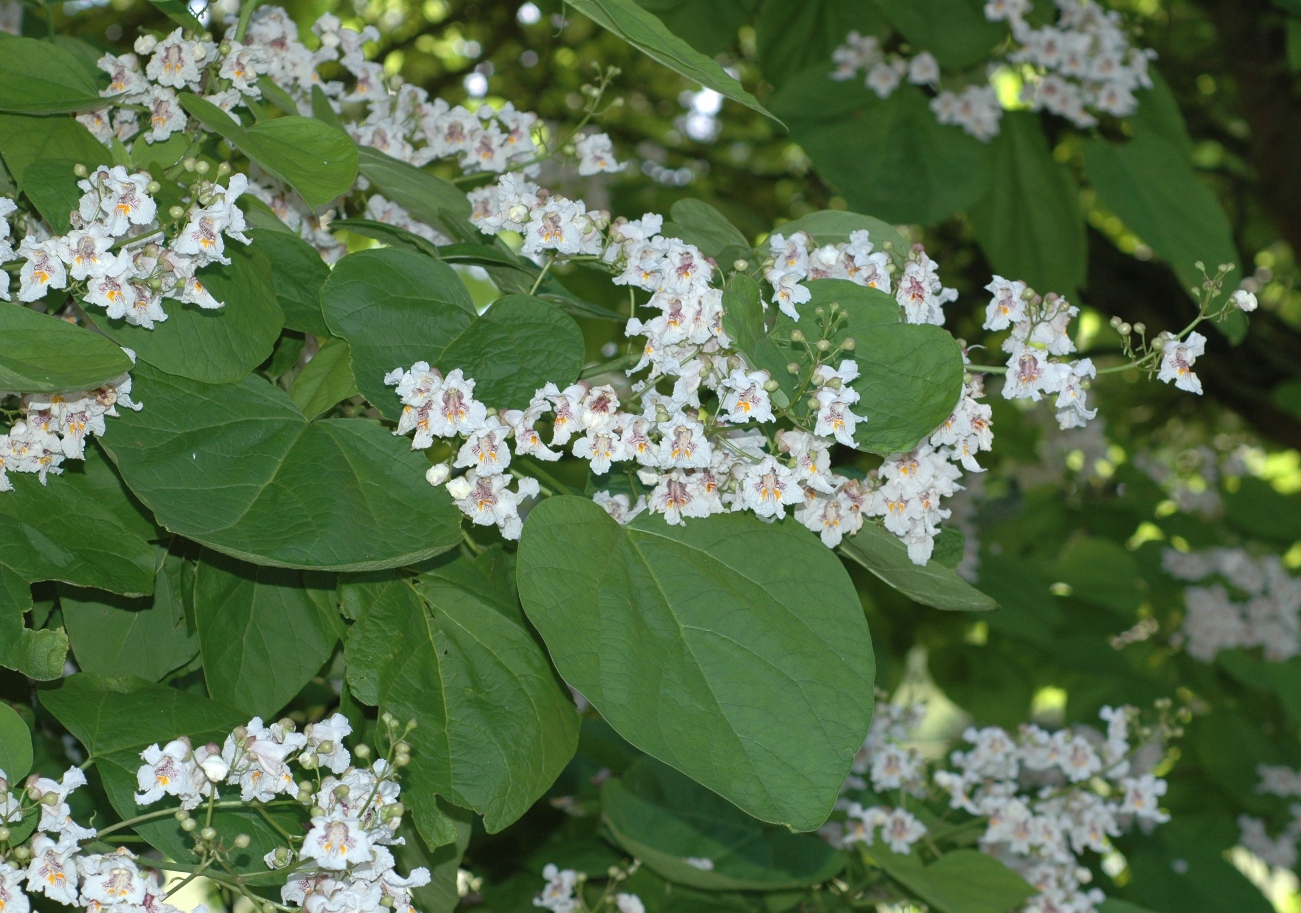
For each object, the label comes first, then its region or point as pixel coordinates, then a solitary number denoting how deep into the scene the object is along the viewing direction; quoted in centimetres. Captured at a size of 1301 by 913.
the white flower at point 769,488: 197
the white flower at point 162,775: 190
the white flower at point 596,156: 233
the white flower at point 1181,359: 208
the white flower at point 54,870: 186
